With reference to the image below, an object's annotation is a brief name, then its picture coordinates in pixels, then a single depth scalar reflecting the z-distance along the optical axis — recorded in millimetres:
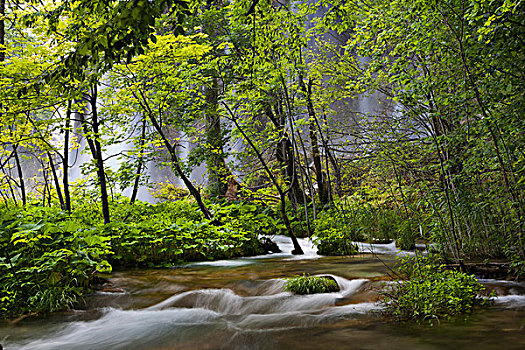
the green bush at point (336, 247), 7961
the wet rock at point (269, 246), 8594
